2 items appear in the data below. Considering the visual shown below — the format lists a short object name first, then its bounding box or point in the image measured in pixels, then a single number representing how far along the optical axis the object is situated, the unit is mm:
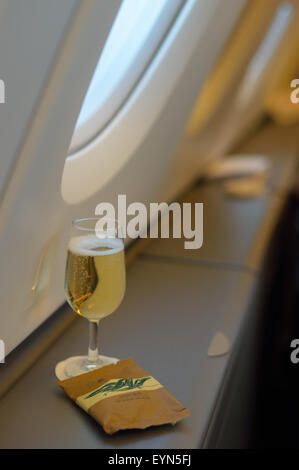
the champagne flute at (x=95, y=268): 918
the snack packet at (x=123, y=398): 898
